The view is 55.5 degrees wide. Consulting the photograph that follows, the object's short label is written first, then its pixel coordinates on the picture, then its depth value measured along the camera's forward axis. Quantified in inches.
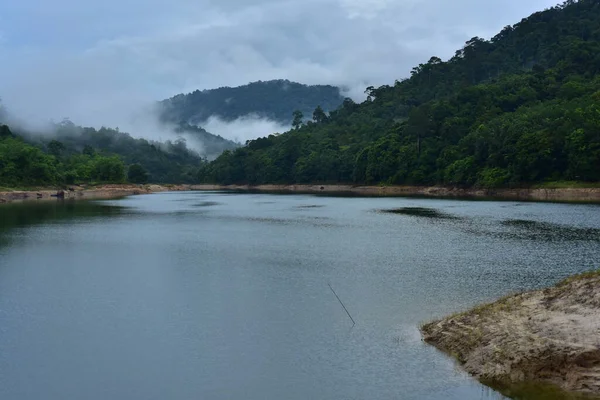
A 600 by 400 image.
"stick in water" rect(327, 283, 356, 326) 816.9
